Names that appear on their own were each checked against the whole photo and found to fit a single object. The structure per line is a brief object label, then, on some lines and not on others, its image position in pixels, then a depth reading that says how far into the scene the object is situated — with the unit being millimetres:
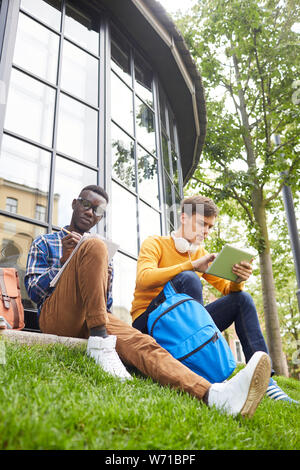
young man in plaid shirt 1922
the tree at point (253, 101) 7844
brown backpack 2801
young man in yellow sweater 2723
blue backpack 2338
